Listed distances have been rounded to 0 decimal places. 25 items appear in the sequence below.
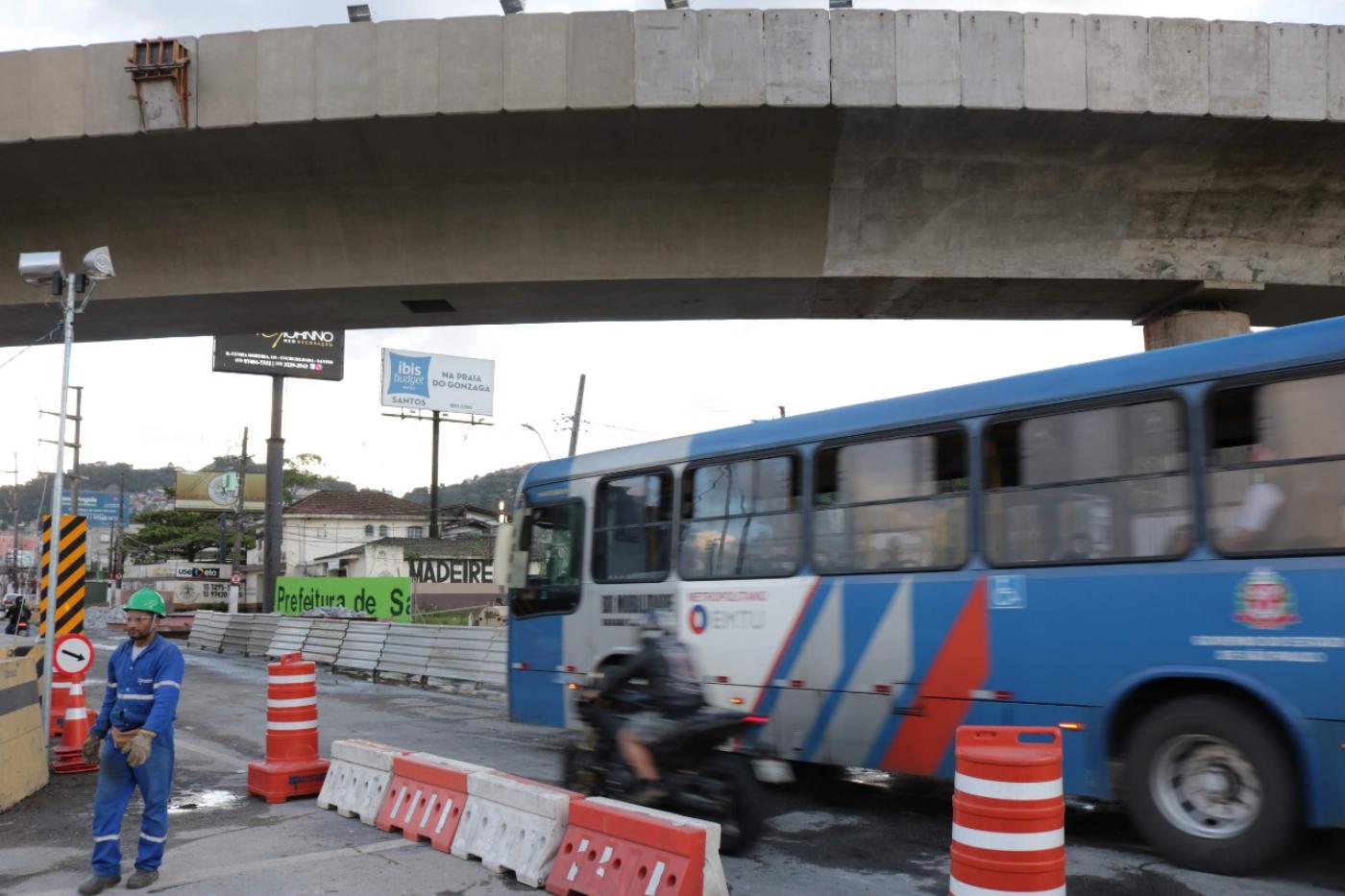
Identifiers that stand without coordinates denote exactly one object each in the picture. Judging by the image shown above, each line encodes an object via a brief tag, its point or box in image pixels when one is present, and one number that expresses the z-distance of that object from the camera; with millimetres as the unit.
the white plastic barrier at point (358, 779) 8367
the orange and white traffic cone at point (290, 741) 9305
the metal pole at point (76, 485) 55312
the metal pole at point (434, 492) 60188
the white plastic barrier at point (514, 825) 6633
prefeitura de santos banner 33750
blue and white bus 6441
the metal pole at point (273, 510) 41656
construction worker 6605
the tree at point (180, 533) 87250
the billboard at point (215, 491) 73750
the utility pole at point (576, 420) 38038
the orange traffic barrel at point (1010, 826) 4613
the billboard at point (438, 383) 62969
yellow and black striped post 12414
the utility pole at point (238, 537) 46344
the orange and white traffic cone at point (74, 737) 11070
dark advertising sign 46812
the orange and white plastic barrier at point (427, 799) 7570
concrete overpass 11508
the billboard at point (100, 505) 87062
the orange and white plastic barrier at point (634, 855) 5684
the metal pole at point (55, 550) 11469
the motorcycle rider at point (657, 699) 7352
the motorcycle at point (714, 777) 7133
